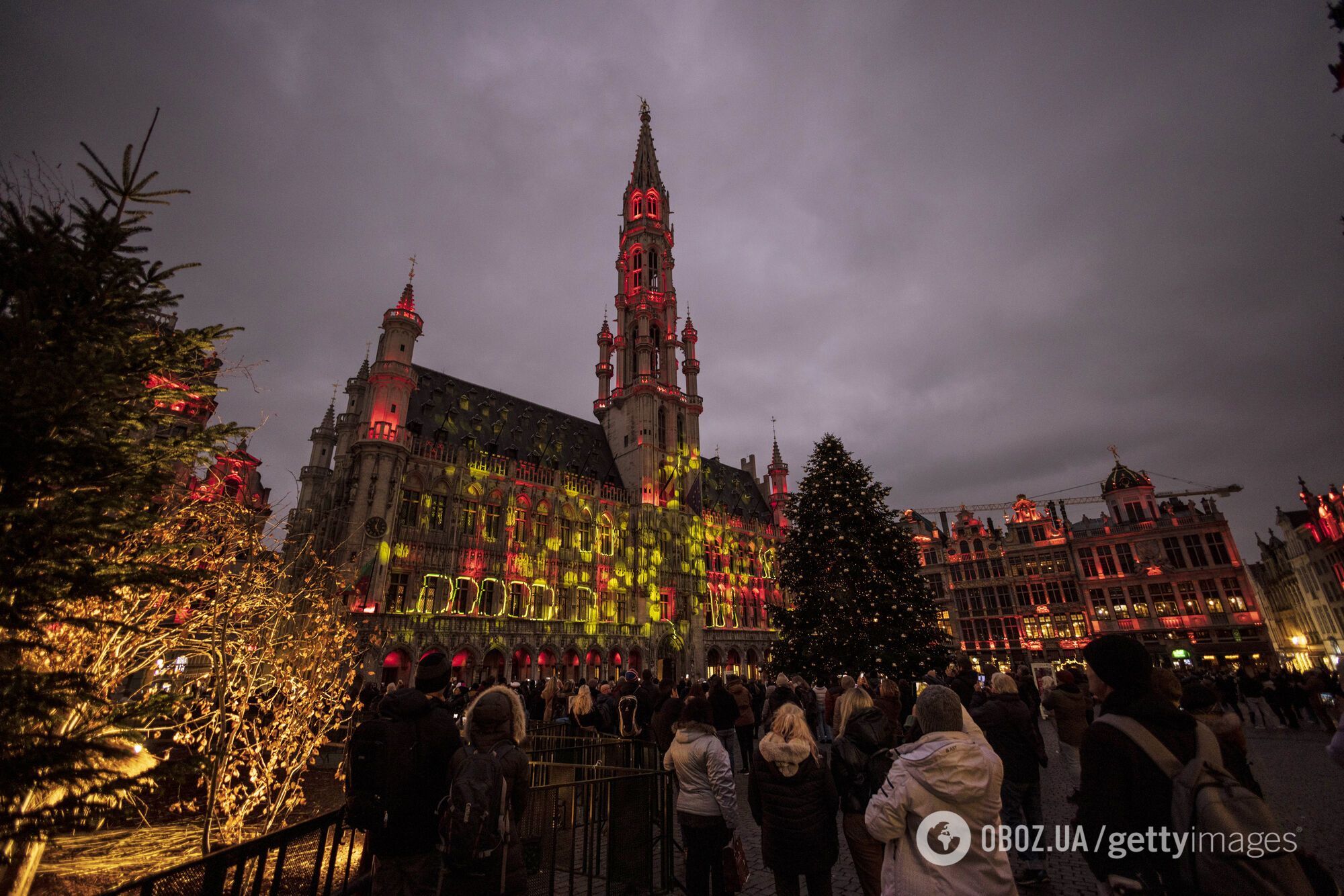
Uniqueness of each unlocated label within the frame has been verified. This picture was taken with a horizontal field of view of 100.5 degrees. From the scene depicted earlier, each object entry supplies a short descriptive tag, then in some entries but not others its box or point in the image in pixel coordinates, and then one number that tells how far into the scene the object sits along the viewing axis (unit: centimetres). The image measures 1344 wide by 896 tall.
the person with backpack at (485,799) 331
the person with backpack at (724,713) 1000
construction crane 5141
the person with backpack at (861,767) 432
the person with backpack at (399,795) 379
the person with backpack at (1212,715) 480
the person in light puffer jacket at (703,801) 463
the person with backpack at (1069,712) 767
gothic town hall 3050
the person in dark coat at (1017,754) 611
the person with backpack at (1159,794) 212
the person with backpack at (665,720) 737
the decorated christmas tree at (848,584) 2009
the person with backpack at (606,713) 1144
